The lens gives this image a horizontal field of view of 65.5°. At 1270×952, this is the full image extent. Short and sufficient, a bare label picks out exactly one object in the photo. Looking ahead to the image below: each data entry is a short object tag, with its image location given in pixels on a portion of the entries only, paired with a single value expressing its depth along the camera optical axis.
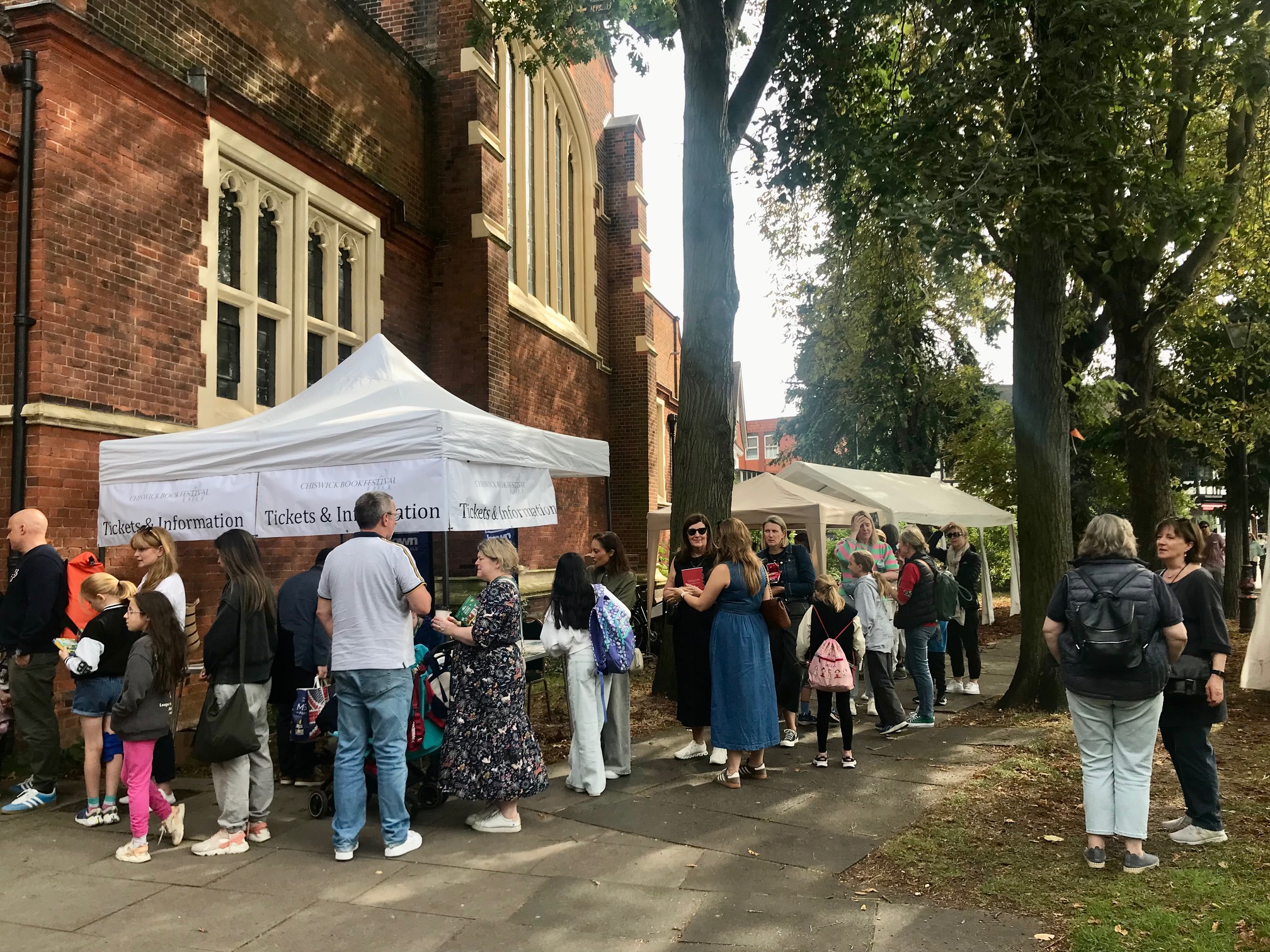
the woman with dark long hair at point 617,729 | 6.63
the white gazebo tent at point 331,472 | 6.42
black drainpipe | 6.91
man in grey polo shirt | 4.88
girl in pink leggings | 4.86
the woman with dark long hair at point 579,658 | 6.07
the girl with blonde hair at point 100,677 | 5.28
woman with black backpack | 4.51
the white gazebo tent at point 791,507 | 12.98
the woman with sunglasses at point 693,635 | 6.73
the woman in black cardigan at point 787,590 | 7.43
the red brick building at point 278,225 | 7.29
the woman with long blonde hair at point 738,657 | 6.27
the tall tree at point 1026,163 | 7.90
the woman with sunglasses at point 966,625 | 10.62
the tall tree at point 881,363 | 14.19
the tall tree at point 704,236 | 9.66
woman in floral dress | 5.29
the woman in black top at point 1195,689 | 4.86
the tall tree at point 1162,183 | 8.40
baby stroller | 5.59
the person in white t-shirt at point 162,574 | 5.10
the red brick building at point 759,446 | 71.69
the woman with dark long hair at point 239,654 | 4.91
